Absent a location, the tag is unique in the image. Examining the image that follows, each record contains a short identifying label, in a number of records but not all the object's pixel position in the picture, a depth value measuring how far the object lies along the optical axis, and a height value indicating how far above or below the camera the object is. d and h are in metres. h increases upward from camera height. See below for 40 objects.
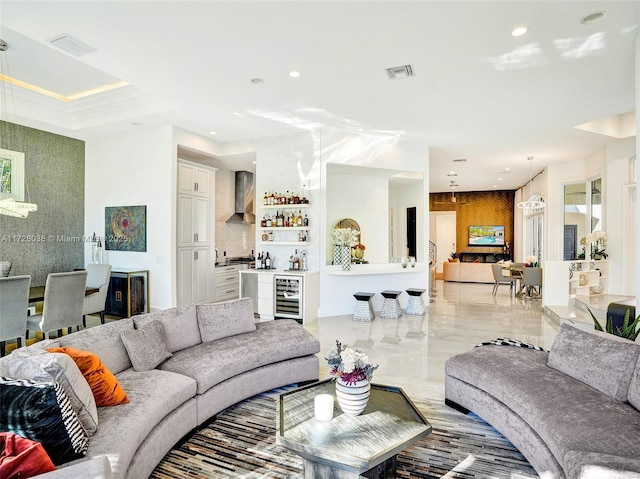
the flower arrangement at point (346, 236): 6.50 +0.05
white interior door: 13.99 +0.15
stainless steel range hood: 8.62 +0.99
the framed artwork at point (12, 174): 5.69 +1.03
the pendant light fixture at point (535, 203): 8.82 +0.88
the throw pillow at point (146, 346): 2.67 -0.81
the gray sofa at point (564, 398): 1.77 -0.97
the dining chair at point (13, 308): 3.76 -0.72
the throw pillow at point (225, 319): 3.35 -0.76
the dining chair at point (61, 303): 4.25 -0.78
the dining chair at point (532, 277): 8.33 -0.86
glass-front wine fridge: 5.96 -0.95
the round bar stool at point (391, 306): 6.42 -1.18
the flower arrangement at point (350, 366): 2.19 -0.77
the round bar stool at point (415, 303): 6.65 -1.18
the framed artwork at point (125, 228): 6.34 +0.19
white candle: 2.10 -0.97
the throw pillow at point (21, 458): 1.39 -0.85
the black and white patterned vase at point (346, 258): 6.48 -0.34
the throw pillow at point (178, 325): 3.05 -0.74
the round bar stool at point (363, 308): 6.16 -1.16
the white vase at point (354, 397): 2.17 -0.93
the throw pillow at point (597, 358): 2.26 -0.80
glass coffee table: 1.78 -1.05
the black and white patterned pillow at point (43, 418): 1.62 -0.80
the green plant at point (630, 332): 2.97 -0.76
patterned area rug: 2.20 -1.39
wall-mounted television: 13.46 +0.11
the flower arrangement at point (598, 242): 7.27 -0.06
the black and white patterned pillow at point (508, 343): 3.20 -0.93
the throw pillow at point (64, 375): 1.83 -0.69
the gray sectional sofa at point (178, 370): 1.90 -0.97
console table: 6.04 -0.91
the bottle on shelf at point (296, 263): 6.41 -0.42
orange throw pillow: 2.11 -0.82
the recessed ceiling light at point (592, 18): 3.03 +1.85
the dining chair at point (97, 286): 5.17 -0.71
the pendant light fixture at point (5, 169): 4.30 +1.09
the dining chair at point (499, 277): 9.66 -1.01
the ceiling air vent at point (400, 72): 3.98 +1.85
